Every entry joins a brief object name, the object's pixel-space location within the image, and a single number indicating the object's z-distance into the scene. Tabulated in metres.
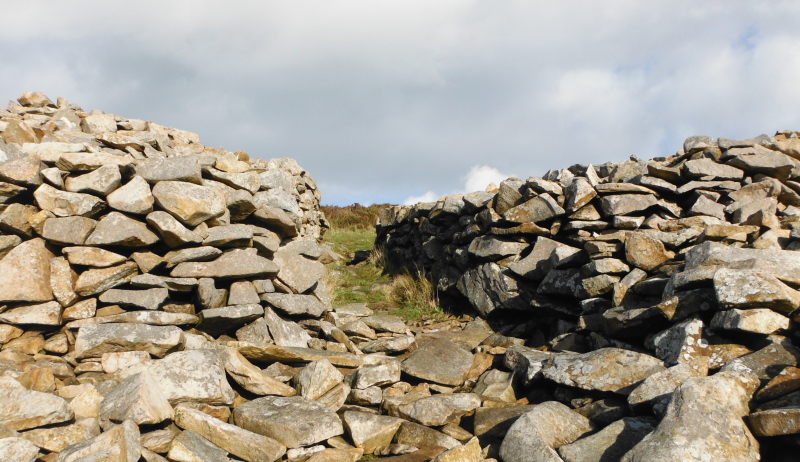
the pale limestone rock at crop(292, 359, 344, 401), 5.18
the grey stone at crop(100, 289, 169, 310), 5.65
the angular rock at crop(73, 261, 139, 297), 5.55
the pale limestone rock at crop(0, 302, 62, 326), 5.24
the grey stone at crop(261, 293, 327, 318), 6.55
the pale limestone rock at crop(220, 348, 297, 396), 5.13
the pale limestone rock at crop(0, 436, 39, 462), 3.40
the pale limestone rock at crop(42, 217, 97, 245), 5.55
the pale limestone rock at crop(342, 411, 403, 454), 4.61
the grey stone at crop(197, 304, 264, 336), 5.94
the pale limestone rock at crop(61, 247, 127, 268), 5.57
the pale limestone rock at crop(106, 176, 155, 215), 5.85
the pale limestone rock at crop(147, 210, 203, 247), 5.85
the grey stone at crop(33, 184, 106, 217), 5.61
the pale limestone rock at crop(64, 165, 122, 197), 5.80
